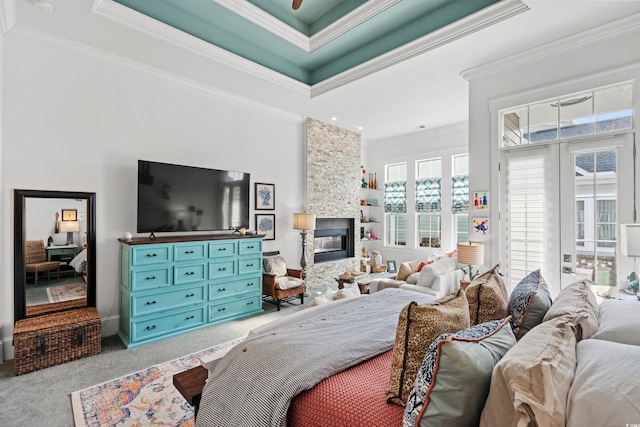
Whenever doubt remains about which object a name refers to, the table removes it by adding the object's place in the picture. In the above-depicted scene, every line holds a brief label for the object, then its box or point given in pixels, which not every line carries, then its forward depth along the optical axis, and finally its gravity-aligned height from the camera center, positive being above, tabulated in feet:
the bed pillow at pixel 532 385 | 2.61 -1.52
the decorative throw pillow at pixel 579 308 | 4.23 -1.43
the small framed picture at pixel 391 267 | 22.29 -3.59
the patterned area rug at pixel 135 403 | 6.77 -4.42
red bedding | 3.68 -2.36
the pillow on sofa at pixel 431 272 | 11.96 -2.17
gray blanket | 4.20 -2.26
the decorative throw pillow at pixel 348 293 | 9.82 -2.47
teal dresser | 10.71 -2.55
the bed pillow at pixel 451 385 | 3.05 -1.71
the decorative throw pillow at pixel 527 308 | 5.23 -1.59
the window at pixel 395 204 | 23.32 +1.02
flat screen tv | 11.60 +0.82
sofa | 11.91 -2.53
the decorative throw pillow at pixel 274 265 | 15.38 -2.42
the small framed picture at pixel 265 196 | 16.49 +1.17
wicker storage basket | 8.60 -3.58
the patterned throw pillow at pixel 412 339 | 3.80 -1.53
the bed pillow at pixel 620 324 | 4.04 -1.52
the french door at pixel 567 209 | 9.46 +0.25
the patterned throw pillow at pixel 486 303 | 5.49 -1.56
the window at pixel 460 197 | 20.12 +1.32
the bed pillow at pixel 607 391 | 2.48 -1.50
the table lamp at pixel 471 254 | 11.56 -1.39
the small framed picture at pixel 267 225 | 16.53 -0.40
